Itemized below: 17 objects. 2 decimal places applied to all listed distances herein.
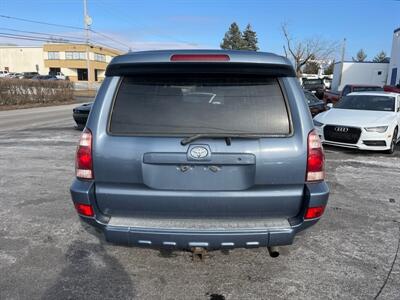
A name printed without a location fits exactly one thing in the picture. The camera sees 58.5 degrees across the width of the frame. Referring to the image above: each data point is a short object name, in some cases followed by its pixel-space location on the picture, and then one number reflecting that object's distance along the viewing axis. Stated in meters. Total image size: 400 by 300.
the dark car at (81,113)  10.72
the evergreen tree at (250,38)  95.12
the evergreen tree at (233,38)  92.19
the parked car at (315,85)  29.87
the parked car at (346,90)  18.31
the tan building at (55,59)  80.50
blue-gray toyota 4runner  2.64
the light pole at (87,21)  41.47
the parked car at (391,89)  19.38
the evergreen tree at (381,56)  91.47
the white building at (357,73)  45.18
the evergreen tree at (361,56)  103.31
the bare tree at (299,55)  52.49
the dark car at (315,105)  12.09
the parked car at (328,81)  56.37
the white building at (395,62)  34.74
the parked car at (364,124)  8.43
